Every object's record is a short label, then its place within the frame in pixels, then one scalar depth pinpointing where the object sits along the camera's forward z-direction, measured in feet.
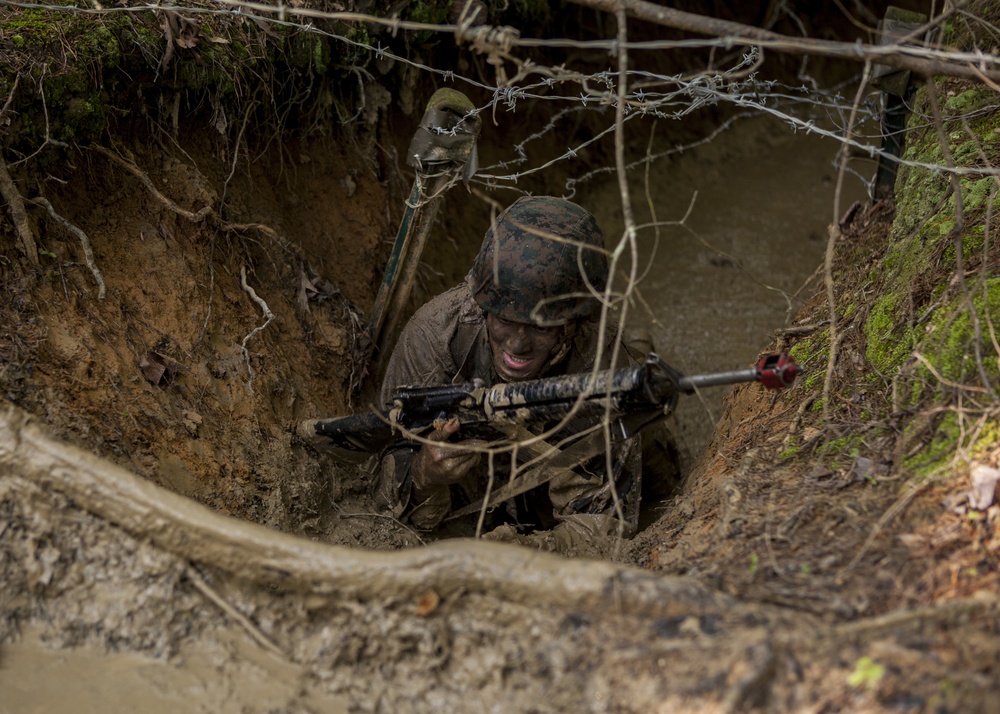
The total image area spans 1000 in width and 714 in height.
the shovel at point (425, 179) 13.80
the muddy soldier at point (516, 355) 12.32
